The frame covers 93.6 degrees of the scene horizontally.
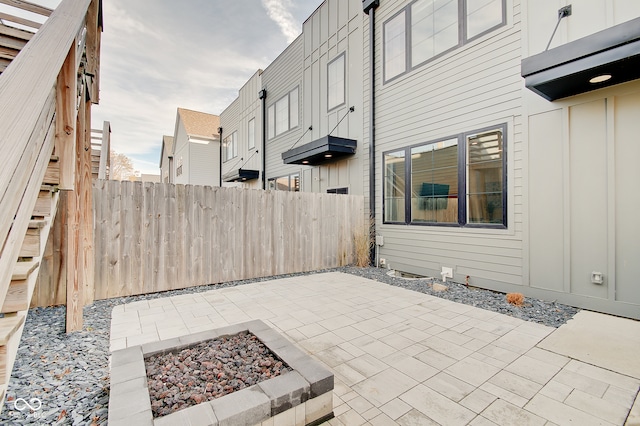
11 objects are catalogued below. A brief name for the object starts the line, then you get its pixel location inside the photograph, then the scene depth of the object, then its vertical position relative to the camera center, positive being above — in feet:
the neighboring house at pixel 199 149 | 54.19 +12.15
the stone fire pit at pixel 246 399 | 4.73 -3.16
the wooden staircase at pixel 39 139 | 2.90 +1.12
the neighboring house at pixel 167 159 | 73.60 +14.74
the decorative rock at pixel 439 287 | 15.58 -3.80
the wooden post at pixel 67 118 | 6.81 +2.30
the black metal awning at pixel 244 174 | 38.88 +5.37
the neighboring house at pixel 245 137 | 39.32 +11.66
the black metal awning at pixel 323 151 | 22.82 +5.18
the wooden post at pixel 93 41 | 10.22 +6.20
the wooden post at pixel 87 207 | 10.89 +0.32
